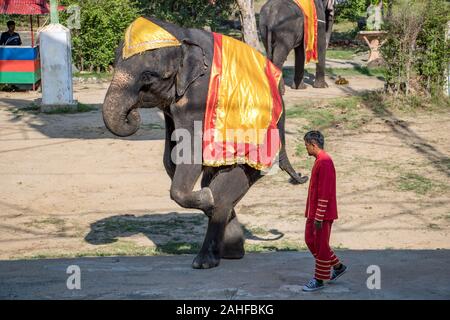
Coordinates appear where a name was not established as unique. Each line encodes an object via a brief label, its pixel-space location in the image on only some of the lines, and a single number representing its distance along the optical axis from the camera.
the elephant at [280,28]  18.28
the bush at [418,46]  16.50
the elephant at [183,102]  7.96
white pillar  17.05
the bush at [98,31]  21.22
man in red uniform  7.19
